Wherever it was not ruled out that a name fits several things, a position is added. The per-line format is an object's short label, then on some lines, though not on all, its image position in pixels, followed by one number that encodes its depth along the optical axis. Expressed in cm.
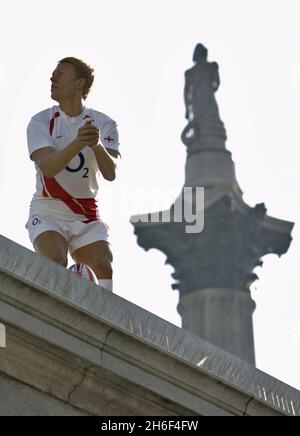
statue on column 4828
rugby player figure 816
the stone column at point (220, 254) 4284
